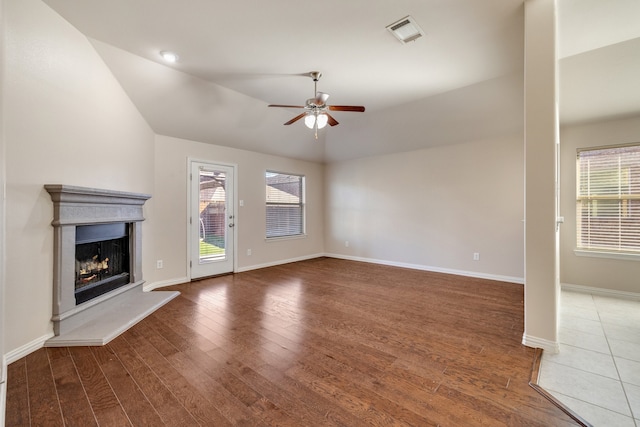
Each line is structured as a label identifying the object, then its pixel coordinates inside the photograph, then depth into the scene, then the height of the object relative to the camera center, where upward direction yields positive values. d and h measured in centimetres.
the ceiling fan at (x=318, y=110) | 312 +128
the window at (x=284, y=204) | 587 +24
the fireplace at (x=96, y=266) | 245 -58
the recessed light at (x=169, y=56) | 298 +182
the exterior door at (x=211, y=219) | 454 -8
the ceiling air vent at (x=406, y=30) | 244 +177
